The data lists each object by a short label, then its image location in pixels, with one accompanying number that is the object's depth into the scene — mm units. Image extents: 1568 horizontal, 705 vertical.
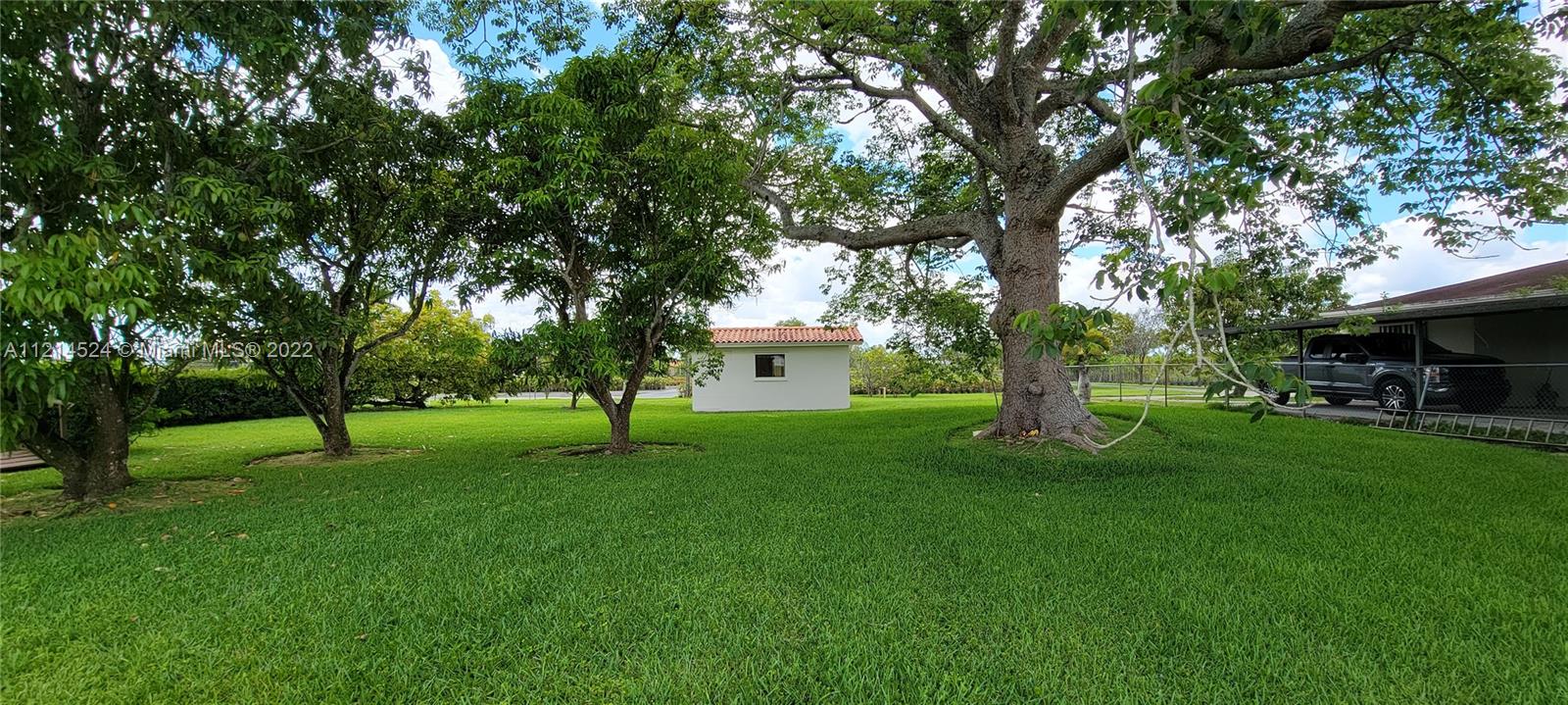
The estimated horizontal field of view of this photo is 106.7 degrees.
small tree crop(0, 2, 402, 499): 3152
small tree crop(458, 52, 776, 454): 6125
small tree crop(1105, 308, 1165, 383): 28328
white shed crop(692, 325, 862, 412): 16797
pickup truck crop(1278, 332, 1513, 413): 8758
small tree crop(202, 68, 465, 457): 5074
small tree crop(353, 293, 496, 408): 15898
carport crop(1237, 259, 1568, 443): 7922
